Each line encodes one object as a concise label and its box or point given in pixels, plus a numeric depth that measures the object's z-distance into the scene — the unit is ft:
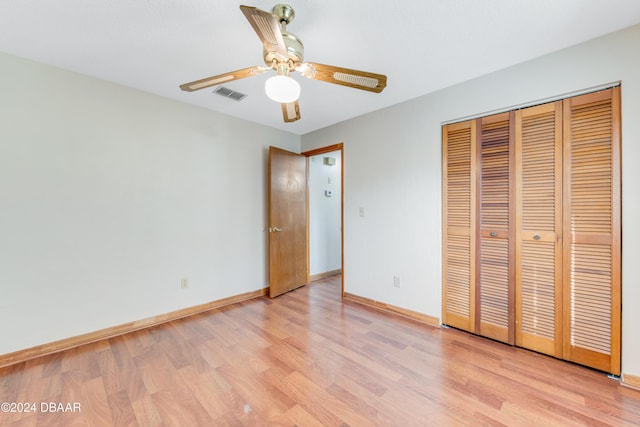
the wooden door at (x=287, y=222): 11.59
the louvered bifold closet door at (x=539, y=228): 6.55
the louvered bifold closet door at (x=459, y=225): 7.93
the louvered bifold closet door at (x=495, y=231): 7.29
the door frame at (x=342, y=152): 11.54
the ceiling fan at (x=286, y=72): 4.42
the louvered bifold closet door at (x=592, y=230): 5.82
